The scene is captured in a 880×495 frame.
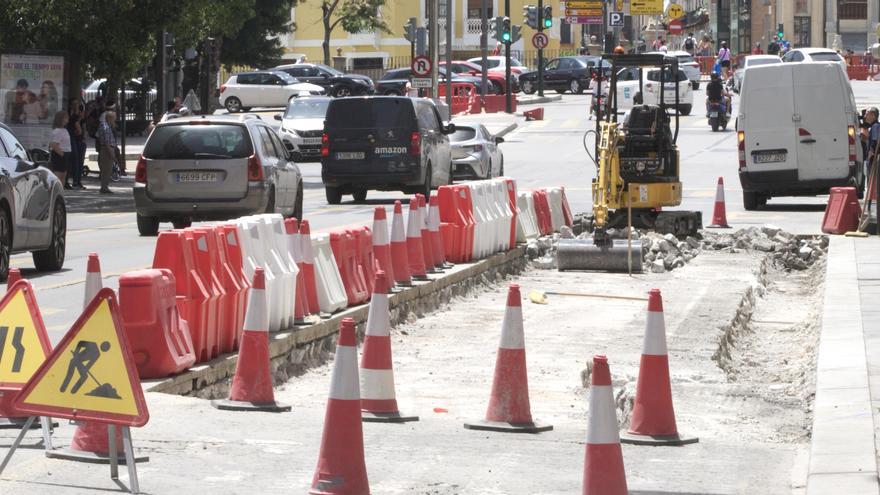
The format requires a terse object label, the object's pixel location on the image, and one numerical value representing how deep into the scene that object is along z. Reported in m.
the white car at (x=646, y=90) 51.14
